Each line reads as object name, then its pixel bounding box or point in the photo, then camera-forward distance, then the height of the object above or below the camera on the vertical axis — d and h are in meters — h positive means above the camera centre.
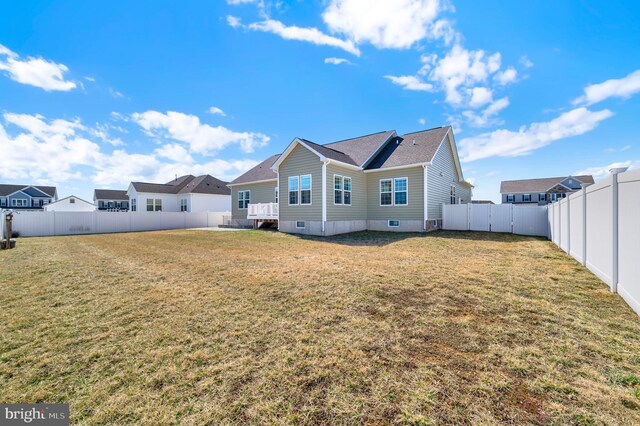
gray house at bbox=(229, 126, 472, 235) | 14.30 +1.56
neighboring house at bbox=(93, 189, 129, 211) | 44.49 +2.42
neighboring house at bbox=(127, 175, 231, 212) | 29.61 +1.99
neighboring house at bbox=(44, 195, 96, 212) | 39.22 +1.40
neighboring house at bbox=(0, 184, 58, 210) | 44.34 +3.20
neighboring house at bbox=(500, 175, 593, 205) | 46.31 +4.01
